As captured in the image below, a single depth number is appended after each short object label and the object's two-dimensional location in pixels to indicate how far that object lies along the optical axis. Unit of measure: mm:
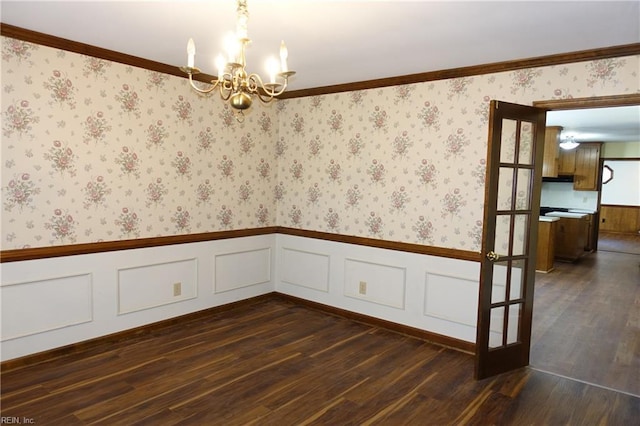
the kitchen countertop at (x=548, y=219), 7086
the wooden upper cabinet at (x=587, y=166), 9203
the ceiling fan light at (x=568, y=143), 8202
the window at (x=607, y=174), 12155
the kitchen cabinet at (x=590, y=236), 8840
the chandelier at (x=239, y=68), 2025
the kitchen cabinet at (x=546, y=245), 6898
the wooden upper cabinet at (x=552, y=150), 6984
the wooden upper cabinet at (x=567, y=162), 9471
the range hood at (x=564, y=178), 9602
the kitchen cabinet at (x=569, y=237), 7765
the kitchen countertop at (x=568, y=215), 7855
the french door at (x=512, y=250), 3178
